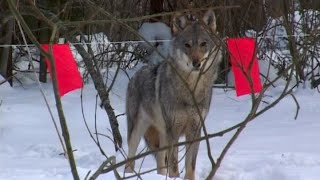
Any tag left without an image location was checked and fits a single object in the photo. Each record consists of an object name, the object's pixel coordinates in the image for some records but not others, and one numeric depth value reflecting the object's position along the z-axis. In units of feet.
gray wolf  39.86
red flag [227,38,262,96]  37.83
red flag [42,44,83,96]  39.52
